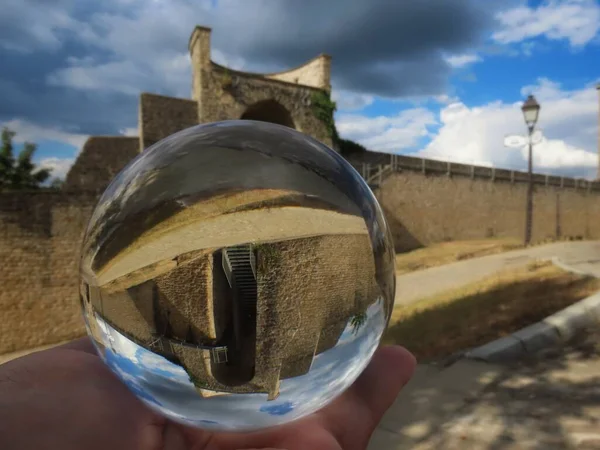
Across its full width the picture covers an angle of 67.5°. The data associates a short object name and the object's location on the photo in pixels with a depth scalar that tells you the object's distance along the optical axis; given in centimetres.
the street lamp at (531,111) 1400
